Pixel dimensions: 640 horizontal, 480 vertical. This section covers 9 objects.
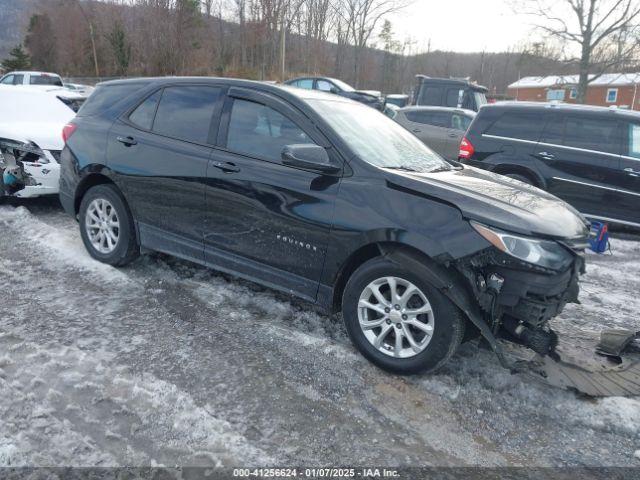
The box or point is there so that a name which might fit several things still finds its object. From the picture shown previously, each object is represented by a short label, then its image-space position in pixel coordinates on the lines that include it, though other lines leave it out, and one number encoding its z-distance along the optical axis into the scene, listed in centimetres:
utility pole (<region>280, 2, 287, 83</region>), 2563
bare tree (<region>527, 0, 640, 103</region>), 2511
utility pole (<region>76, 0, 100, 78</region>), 4006
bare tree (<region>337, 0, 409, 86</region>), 4081
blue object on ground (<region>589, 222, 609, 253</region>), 561
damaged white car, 595
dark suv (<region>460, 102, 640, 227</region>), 694
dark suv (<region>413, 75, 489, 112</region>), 1517
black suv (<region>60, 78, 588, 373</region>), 287
